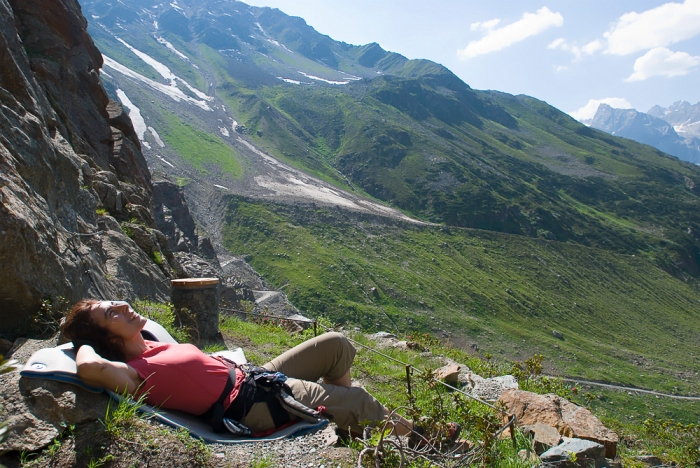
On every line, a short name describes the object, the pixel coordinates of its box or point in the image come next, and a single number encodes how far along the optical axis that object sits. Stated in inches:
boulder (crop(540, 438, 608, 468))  178.1
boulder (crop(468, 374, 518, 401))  323.9
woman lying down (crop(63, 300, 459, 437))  168.6
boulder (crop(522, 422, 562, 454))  198.5
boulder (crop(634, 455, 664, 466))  232.0
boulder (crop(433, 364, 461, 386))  335.6
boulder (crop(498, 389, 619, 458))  218.7
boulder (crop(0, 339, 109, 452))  137.3
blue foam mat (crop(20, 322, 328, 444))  148.8
